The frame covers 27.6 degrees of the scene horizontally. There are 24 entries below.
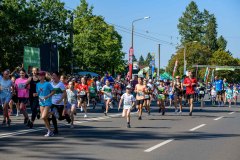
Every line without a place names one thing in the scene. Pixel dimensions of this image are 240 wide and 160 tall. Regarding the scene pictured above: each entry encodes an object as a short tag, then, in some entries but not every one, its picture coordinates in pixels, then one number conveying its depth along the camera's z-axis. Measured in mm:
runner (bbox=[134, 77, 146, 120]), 17812
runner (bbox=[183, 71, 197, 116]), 21047
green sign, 28906
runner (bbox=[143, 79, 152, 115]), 18344
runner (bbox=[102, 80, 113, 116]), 19938
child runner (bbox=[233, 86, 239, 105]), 35388
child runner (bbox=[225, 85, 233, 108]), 31691
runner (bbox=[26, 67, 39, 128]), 13805
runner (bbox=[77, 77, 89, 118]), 19516
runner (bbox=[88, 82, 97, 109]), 24922
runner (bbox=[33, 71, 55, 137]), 11891
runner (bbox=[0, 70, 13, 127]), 14398
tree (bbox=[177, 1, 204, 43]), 101812
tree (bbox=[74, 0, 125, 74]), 62719
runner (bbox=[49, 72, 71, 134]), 12500
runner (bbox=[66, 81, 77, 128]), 14531
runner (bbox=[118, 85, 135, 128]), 14945
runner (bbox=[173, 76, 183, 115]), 22766
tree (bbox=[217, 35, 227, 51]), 131075
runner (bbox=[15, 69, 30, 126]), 15067
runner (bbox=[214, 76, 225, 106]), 30772
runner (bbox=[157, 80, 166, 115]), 21547
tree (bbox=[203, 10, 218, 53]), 104125
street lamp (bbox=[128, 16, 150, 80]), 37375
